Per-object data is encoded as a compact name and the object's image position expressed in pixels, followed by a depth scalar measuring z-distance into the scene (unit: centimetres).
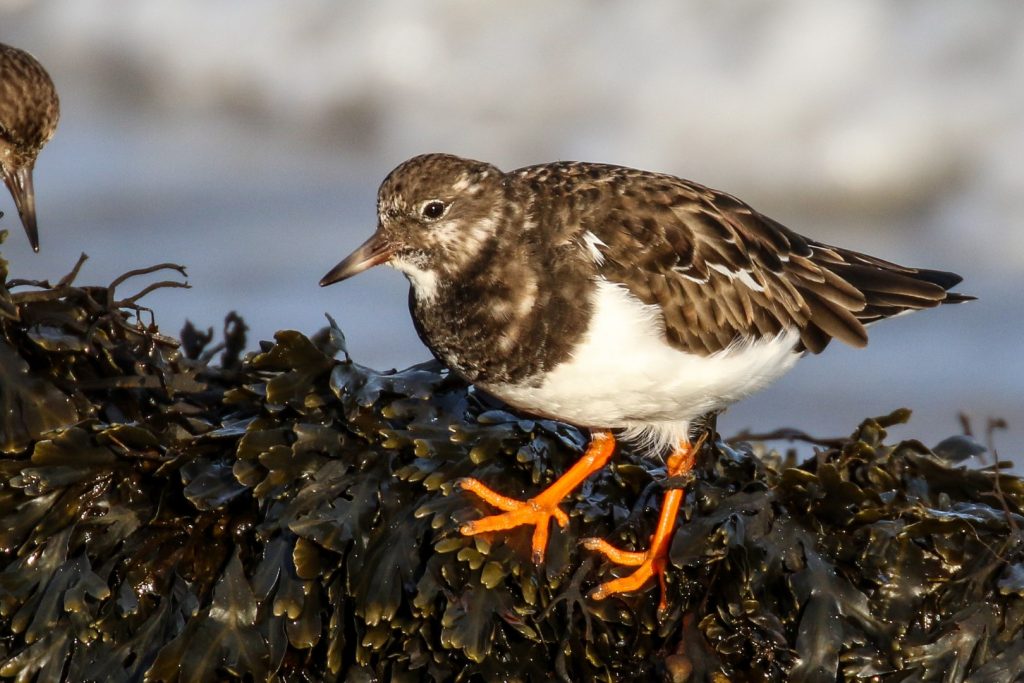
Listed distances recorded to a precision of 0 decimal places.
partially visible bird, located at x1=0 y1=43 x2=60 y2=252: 797
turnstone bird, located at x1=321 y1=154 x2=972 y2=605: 550
